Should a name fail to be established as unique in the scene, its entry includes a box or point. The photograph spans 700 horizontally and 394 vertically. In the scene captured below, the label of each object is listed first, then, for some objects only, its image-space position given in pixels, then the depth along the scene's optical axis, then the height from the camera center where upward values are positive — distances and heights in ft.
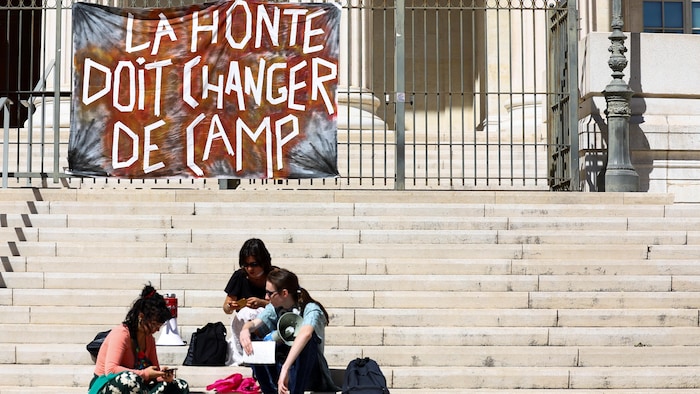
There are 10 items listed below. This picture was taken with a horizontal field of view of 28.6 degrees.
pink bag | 33.35 -3.81
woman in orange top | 30.42 -2.94
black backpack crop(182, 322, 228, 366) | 34.91 -3.00
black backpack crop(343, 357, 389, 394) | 32.19 -3.54
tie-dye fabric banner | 50.75 +4.93
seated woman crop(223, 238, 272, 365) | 34.47 -1.58
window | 76.38 +11.91
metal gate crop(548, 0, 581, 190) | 53.26 +5.04
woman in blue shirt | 32.45 -2.58
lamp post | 51.78 +4.50
